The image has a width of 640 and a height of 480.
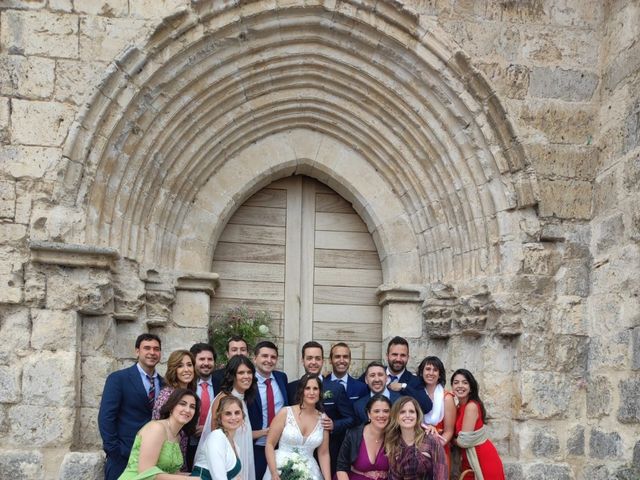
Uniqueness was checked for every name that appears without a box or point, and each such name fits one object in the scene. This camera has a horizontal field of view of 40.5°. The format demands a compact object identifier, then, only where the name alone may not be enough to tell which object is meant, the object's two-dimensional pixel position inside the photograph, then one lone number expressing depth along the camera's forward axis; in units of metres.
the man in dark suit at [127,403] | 5.50
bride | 5.68
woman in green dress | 4.91
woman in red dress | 6.17
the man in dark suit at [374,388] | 6.06
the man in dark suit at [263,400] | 6.00
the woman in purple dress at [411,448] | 5.41
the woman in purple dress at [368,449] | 5.59
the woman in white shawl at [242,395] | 5.48
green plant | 7.29
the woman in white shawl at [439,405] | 6.22
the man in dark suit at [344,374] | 6.31
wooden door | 7.60
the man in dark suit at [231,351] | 6.05
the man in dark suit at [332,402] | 6.11
